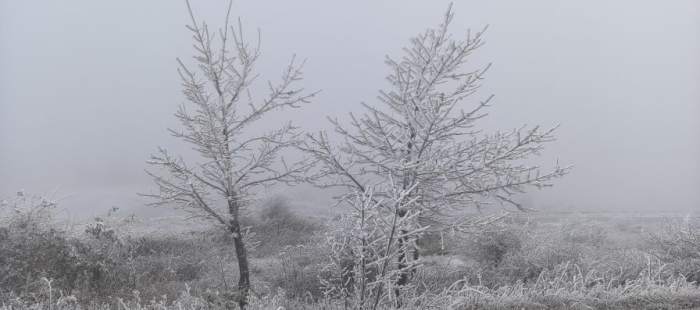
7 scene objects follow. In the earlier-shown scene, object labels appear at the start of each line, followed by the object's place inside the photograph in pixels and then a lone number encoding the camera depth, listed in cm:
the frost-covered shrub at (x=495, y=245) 1330
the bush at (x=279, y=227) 1742
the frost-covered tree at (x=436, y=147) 824
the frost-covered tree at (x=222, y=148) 896
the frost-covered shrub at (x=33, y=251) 897
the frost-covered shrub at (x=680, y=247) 1166
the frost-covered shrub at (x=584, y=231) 1748
